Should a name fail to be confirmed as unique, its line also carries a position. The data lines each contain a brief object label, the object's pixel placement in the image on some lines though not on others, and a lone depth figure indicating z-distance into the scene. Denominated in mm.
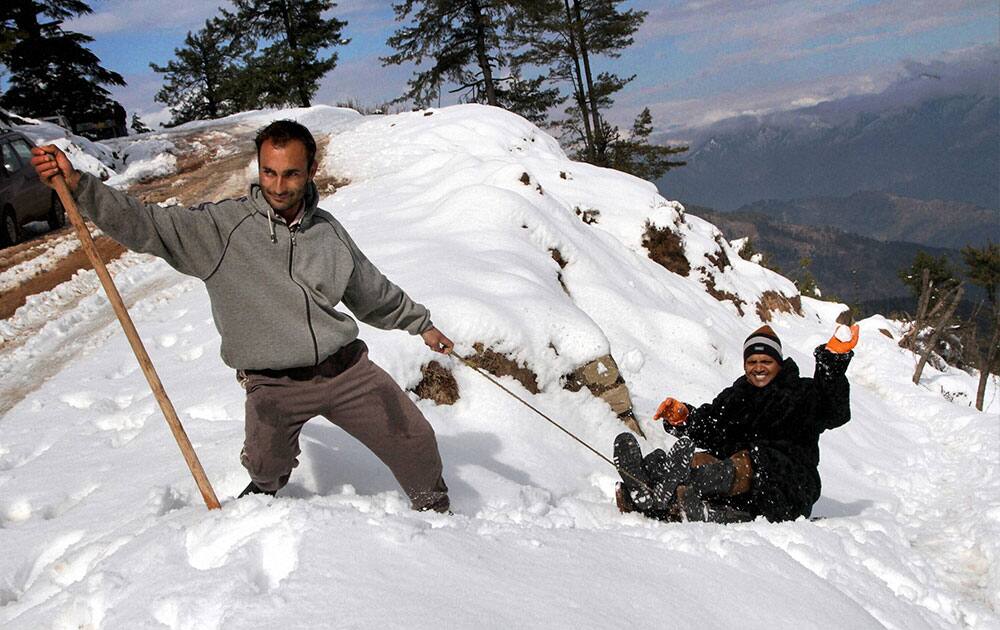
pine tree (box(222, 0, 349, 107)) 26969
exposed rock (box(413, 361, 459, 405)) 5113
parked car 10969
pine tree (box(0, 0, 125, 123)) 21812
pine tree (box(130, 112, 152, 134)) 40188
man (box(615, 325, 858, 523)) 4289
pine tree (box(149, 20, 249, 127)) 36875
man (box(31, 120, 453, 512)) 2602
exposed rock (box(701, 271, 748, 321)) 13770
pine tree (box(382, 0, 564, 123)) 24828
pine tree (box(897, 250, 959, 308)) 48106
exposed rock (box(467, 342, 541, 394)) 5742
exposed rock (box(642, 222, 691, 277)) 13297
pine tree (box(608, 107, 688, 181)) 27547
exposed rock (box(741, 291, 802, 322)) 15125
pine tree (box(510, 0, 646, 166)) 25344
